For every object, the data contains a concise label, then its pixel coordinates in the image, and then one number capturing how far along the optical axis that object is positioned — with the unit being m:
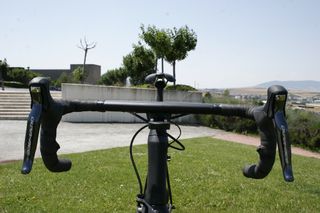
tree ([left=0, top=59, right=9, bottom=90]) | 45.07
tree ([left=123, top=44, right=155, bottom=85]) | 28.44
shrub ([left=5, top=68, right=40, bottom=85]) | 46.52
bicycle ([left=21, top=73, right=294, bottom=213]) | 0.87
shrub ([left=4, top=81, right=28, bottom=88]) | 39.46
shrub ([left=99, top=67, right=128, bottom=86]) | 48.05
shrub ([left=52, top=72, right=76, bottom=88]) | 45.64
